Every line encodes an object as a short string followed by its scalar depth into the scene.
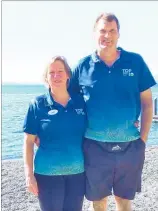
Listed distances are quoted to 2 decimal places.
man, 2.34
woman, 2.25
